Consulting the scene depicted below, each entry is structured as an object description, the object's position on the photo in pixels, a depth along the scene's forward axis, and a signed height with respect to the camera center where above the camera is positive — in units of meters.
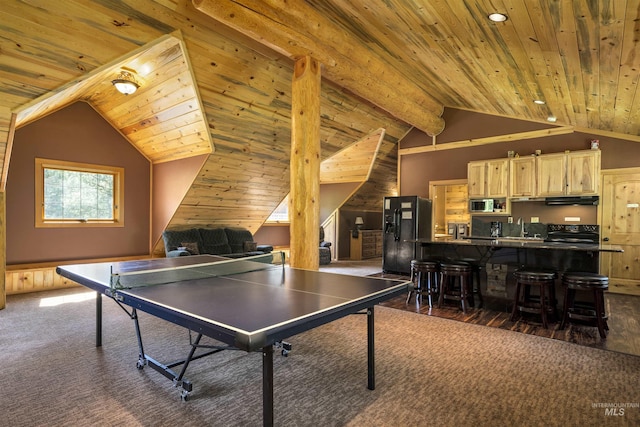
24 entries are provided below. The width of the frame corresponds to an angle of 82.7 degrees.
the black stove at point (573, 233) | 5.82 -0.33
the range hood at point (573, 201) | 5.72 +0.20
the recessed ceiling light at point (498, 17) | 2.86 +1.56
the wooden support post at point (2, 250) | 4.46 -0.51
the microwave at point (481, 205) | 6.60 +0.13
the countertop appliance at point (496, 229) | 6.62 -0.30
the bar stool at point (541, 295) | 3.84 -0.92
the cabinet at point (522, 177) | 6.19 +0.62
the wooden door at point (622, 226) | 5.63 -0.21
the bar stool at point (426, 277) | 4.62 -0.89
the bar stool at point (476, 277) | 4.61 -0.83
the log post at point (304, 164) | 3.94 +0.52
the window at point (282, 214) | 9.29 -0.07
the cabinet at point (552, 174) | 5.89 +0.64
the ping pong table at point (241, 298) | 1.55 -0.48
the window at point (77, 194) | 5.78 +0.27
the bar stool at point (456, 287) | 4.38 -0.90
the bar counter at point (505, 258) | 4.10 -0.57
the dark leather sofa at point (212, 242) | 6.34 -0.60
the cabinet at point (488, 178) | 6.46 +0.63
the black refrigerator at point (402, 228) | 7.27 -0.34
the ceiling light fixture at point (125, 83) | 4.48 +1.58
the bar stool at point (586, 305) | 3.56 -0.90
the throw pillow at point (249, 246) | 7.31 -0.72
